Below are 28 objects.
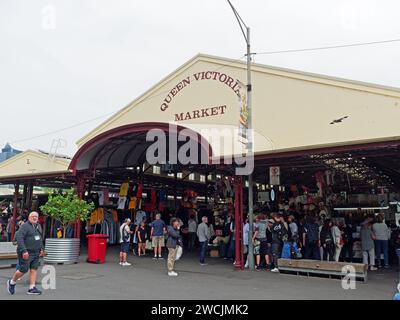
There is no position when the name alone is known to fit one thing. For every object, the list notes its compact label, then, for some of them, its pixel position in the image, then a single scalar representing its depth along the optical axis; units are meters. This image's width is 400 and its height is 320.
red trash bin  14.30
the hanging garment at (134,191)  19.67
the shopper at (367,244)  13.77
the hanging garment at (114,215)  20.67
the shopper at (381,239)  14.16
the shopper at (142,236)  16.19
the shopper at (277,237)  12.80
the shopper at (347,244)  15.12
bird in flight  12.82
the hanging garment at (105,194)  20.59
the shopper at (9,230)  21.09
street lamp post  12.65
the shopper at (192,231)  18.39
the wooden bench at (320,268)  10.65
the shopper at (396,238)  15.99
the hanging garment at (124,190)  19.28
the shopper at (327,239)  13.46
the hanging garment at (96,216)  20.00
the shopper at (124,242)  13.67
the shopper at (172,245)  11.60
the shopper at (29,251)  8.47
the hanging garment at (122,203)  19.34
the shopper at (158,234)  15.44
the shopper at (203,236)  14.18
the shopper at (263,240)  13.12
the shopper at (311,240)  13.40
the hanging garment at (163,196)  21.58
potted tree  13.66
